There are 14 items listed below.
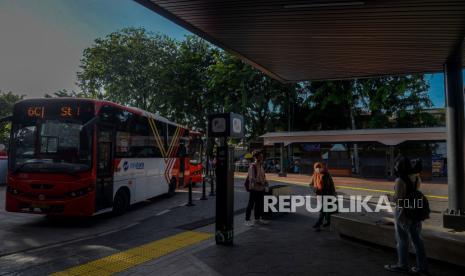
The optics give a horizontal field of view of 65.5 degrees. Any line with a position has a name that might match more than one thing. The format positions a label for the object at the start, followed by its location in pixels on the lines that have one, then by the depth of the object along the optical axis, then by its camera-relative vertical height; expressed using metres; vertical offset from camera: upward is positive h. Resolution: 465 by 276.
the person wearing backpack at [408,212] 4.96 -0.72
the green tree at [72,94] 34.26 +6.55
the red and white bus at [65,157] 8.49 -0.02
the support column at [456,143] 7.71 +0.37
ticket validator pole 6.85 -0.31
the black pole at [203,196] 13.63 -1.47
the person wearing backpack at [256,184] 8.88 -0.64
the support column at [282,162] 25.83 -0.27
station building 22.31 +0.64
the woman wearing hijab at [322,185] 8.33 -0.63
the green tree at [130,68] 31.70 +7.84
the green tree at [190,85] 32.53 +6.60
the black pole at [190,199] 12.32 -1.43
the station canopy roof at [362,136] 22.05 +1.54
